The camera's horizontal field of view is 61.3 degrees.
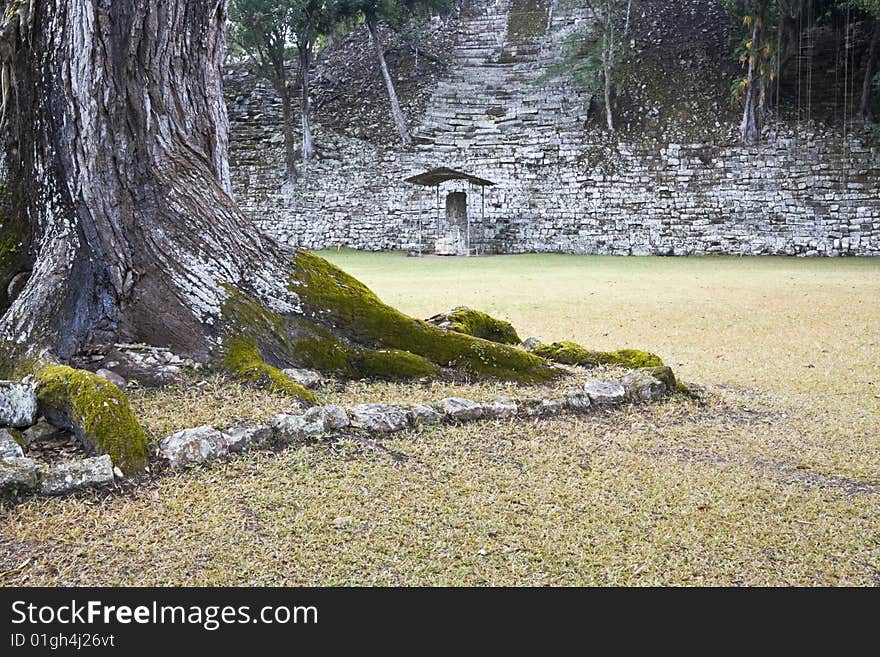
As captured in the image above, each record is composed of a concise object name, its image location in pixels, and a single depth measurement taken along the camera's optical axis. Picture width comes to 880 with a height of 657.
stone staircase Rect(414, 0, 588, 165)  22.95
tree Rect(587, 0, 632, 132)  22.61
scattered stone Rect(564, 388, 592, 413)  4.60
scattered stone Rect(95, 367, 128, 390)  3.97
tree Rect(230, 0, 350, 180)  22.30
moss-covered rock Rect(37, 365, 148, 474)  3.21
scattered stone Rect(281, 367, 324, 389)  4.48
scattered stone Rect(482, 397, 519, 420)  4.34
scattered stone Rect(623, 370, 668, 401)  4.88
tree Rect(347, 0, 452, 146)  23.17
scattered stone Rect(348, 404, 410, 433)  3.93
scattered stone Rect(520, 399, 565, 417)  4.45
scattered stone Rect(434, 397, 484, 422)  4.22
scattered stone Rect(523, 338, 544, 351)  6.09
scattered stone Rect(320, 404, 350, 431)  3.84
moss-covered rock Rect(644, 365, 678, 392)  5.04
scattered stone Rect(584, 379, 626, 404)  4.73
